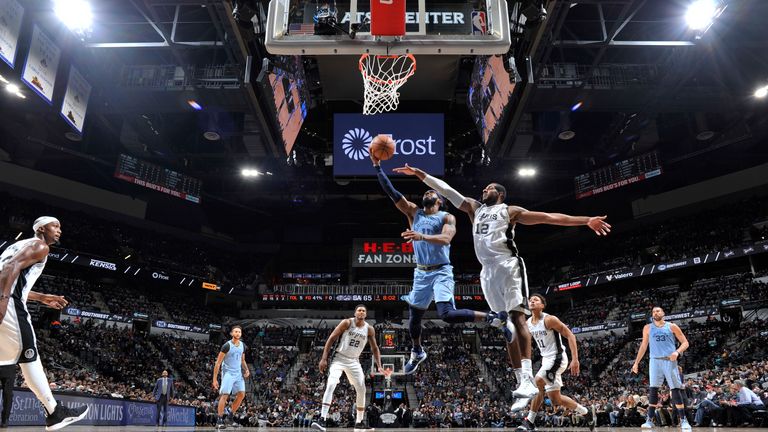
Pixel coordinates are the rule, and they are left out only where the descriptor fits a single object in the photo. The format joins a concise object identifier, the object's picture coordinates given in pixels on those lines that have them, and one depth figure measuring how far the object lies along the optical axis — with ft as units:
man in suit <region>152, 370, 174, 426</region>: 48.70
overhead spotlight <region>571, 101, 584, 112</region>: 53.98
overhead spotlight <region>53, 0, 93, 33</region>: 40.67
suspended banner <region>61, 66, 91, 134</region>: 48.06
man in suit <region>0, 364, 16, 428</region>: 16.11
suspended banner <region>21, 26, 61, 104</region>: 40.42
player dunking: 21.10
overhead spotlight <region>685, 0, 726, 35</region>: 42.39
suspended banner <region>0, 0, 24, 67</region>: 36.52
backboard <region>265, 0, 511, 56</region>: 26.45
